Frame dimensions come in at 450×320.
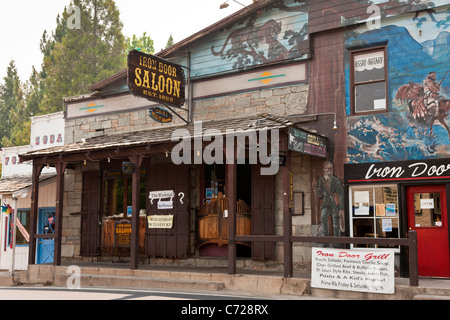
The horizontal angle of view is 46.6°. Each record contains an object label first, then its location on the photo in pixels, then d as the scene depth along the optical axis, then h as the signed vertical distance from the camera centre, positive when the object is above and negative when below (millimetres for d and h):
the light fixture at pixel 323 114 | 11560 +2331
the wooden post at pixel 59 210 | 13742 +161
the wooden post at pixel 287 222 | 10397 -108
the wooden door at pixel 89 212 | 15534 +123
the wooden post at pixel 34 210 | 14227 +166
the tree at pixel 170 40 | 52494 +17592
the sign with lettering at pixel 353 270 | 9078 -956
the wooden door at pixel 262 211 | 12398 +132
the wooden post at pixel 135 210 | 12492 +150
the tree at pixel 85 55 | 34719 +10876
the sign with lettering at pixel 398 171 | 10433 +957
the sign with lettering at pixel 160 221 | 13977 -130
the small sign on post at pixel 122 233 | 15016 -487
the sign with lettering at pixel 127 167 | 13211 +1249
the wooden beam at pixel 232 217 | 11031 -12
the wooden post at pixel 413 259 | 8914 -714
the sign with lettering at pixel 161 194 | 14184 +600
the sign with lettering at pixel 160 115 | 13516 +2655
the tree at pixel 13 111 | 37284 +8976
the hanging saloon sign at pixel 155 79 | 12584 +3448
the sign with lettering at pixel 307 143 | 10139 +1506
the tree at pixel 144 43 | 44438 +14717
